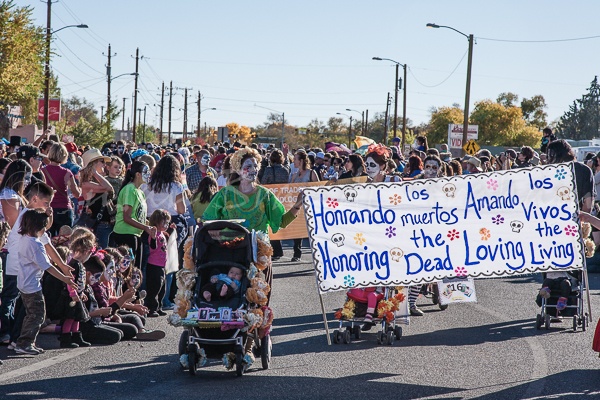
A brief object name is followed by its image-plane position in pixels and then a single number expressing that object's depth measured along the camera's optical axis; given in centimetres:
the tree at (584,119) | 12138
